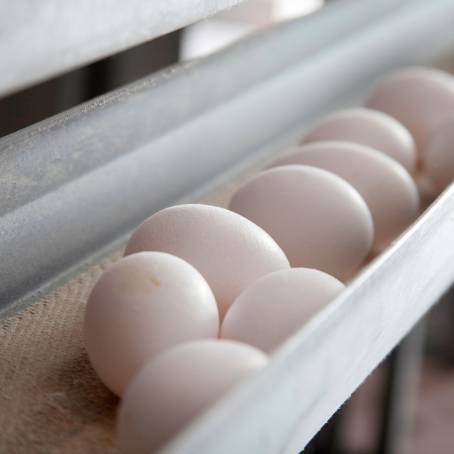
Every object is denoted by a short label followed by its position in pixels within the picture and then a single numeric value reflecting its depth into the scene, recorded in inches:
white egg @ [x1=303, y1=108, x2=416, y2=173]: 23.9
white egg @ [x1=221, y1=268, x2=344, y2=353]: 16.2
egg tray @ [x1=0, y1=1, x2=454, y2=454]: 14.4
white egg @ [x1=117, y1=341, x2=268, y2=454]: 14.6
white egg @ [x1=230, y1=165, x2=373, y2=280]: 19.5
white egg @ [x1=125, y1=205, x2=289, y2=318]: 17.5
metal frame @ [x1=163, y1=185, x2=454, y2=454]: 13.1
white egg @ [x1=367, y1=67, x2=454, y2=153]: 26.5
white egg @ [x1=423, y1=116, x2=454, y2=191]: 24.0
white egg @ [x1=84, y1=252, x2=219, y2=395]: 16.0
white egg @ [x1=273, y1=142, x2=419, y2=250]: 21.8
